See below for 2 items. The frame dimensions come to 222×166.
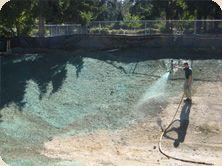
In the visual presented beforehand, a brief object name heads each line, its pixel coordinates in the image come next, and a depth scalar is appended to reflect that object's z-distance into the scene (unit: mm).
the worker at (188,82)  10118
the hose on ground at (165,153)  7696
